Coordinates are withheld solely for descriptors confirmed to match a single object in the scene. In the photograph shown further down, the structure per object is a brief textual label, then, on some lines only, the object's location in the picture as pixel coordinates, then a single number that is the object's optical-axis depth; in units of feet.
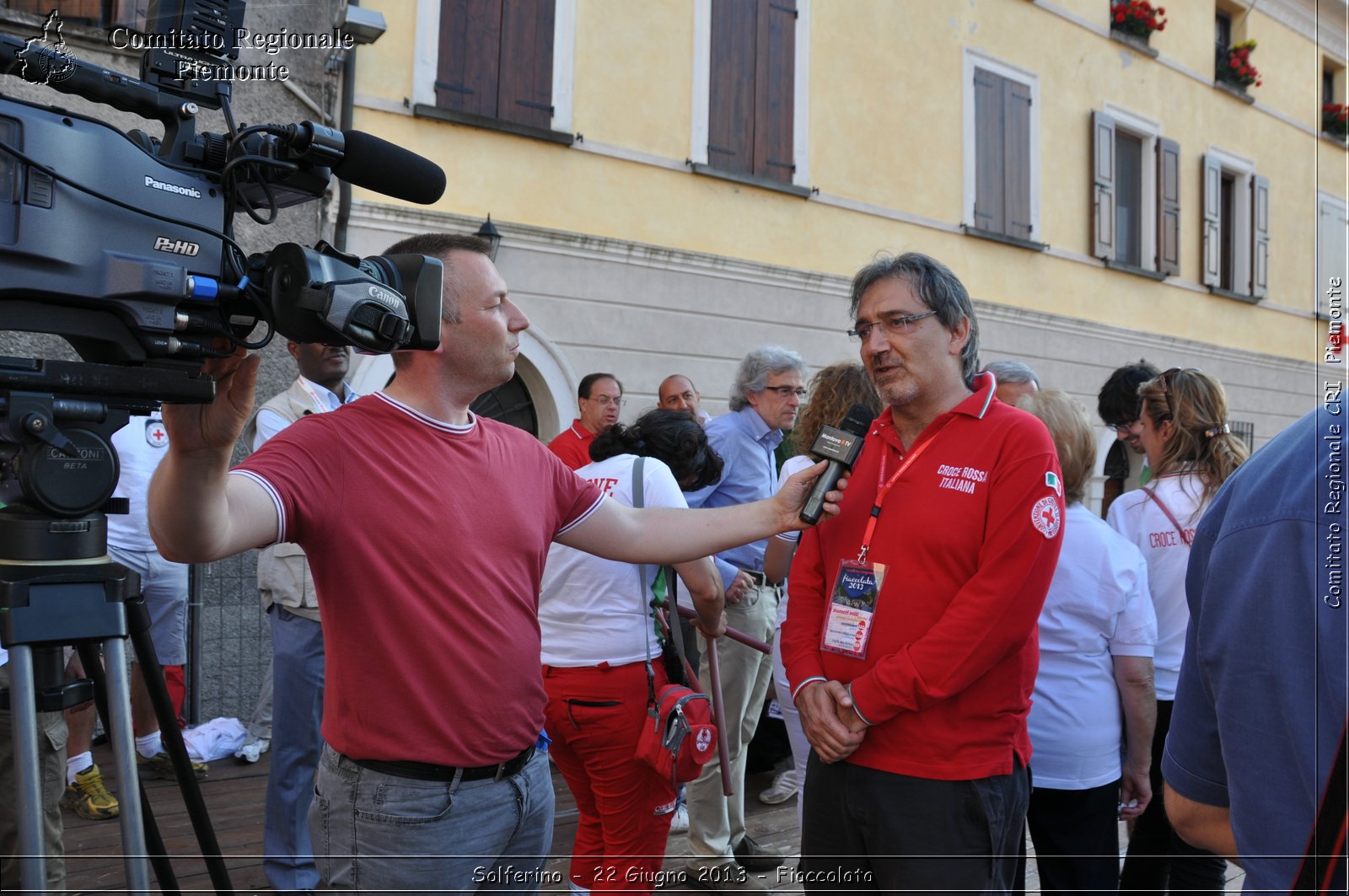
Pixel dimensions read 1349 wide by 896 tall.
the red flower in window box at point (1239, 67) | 45.32
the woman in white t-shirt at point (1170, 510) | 11.45
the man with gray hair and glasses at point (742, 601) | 14.11
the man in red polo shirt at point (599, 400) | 20.70
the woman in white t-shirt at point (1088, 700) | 9.91
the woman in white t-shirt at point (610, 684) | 10.48
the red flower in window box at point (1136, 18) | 41.57
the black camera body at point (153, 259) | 4.34
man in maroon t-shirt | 6.69
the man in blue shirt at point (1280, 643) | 3.85
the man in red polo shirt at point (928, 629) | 7.60
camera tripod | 4.34
